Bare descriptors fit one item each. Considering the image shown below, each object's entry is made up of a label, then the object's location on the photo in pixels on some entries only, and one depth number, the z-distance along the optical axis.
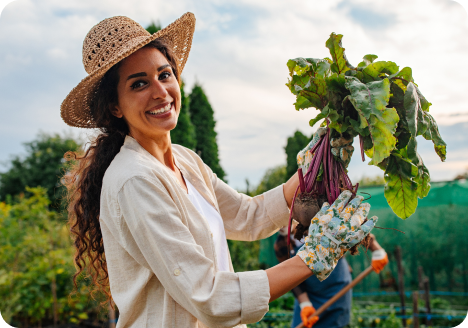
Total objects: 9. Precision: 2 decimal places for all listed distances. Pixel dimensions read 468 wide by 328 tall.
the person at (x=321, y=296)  3.95
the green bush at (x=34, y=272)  5.00
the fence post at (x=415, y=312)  5.42
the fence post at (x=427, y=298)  6.33
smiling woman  1.43
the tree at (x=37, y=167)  16.80
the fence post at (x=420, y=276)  6.74
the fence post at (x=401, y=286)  6.29
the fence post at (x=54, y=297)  5.09
